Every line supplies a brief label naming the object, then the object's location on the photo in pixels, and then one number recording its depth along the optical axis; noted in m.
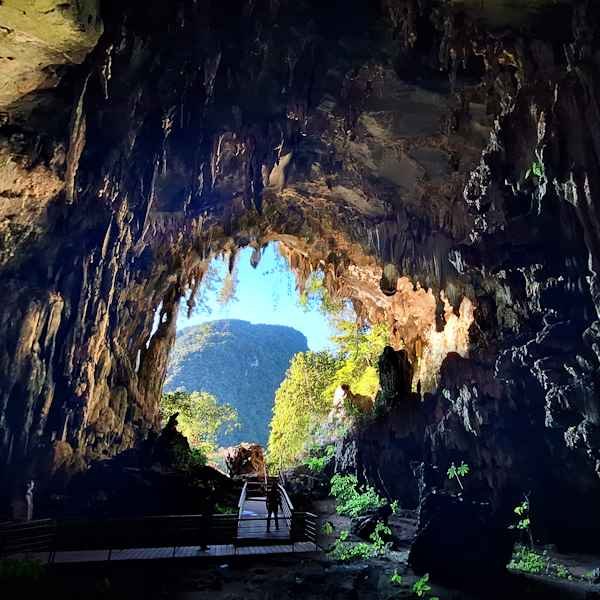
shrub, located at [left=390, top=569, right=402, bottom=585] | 8.99
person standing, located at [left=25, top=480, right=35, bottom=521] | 10.77
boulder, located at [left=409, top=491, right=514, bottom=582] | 9.34
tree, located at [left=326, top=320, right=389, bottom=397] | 22.61
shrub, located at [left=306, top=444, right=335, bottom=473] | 21.48
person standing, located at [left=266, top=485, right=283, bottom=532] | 11.55
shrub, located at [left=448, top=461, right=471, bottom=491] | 13.73
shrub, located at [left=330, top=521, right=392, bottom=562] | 10.64
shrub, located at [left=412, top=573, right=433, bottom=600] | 8.41
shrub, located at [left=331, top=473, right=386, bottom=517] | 16.02
